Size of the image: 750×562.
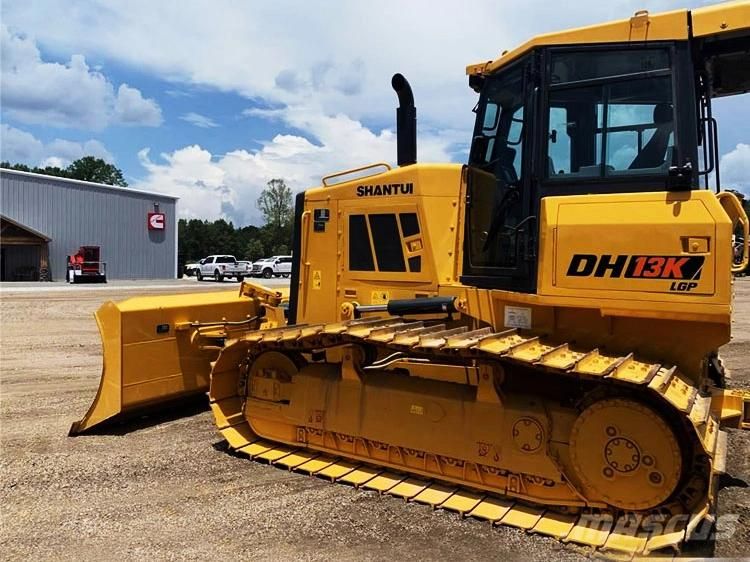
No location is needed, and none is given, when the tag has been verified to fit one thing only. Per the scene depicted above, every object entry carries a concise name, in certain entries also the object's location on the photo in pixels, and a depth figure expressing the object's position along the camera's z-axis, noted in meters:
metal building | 38.69
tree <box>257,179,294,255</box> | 76.81
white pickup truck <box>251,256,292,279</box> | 44.75
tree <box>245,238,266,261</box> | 76.81
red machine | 37.28
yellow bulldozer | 3.95
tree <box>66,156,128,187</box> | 93.94
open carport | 38.19
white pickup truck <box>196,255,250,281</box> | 39.88
